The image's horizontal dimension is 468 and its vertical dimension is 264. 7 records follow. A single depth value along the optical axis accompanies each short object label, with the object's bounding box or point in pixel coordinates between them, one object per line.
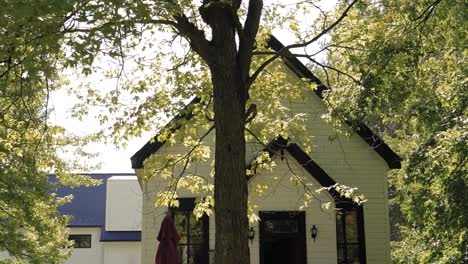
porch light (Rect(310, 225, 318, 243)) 14.42
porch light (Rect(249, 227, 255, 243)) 14.24
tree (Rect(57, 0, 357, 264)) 7.00
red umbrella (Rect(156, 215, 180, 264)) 10.30
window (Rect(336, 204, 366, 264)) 14.97
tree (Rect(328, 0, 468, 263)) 10.38
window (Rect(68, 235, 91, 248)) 32.66
